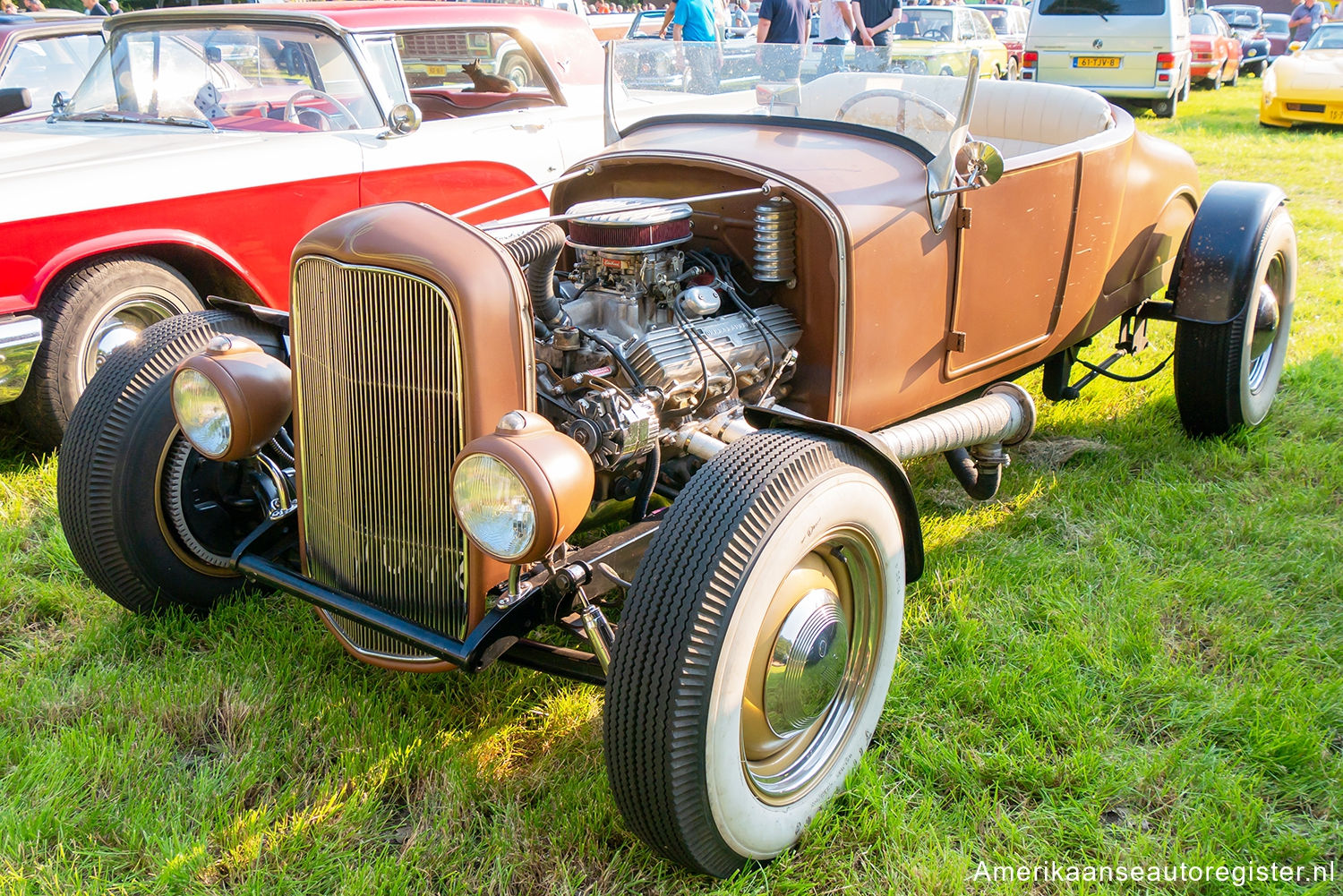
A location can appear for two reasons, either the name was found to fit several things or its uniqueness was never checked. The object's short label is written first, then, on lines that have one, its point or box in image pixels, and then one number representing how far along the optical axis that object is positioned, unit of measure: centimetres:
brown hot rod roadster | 191
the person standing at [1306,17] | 1886
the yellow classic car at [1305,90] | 1169
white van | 1267
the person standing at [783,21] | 745
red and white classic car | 380
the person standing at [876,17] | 660
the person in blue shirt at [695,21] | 689
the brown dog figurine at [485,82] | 527
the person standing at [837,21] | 614
